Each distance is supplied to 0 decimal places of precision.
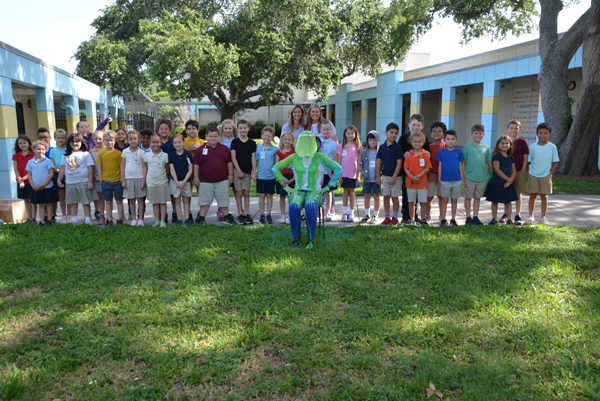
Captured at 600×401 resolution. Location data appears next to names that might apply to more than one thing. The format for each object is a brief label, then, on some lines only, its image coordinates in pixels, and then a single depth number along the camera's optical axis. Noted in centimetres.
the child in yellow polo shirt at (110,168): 712
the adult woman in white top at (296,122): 746
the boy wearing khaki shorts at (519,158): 705
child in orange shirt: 677
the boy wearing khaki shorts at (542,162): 695
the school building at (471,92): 1709
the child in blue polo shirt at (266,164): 729
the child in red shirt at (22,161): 729
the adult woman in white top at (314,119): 753
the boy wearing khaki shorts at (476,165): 693
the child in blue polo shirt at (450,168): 684
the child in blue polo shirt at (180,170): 714
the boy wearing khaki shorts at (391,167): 693
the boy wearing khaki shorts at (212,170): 724
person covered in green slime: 588
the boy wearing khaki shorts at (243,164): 739
